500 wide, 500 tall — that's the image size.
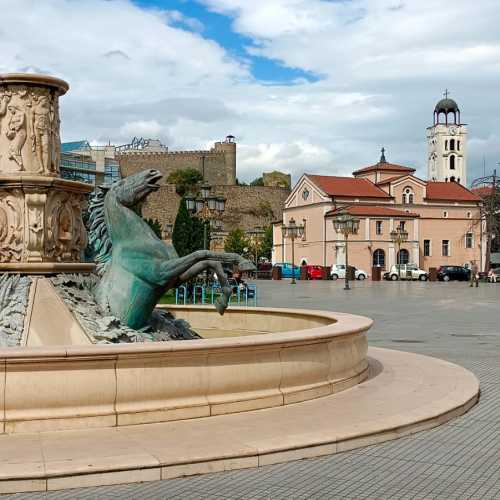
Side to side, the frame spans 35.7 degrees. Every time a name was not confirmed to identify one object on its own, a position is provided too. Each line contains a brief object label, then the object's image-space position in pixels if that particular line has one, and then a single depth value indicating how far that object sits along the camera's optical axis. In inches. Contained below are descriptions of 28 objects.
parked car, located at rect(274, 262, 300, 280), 2497.5
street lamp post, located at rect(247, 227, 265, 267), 3010.6
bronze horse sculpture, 355.3
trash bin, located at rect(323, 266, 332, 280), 2368.4
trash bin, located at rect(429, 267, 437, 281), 2354.8
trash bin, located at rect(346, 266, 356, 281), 2375.5
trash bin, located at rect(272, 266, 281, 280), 2379.4
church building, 2753.4
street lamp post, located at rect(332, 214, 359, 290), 1833.2
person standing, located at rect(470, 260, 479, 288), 1900.1
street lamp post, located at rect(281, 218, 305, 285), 2040.6
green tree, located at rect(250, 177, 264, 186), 5210.1
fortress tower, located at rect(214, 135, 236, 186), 4690.0
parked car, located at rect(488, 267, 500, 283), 2220.7
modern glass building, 2713.3
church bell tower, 4244.6
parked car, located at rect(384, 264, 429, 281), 2427.4
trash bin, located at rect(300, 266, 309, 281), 2338.3
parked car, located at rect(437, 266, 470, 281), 2388.0
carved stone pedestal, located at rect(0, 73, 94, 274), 359.9
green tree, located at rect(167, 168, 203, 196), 4116.6
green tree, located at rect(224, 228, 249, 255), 3093.0
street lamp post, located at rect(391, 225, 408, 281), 2655.0
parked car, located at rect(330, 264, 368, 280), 2418.7
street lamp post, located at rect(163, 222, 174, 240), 3490.9
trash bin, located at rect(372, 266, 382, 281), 2354.8
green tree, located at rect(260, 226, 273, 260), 3474.4
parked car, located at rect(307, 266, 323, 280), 2375.7
